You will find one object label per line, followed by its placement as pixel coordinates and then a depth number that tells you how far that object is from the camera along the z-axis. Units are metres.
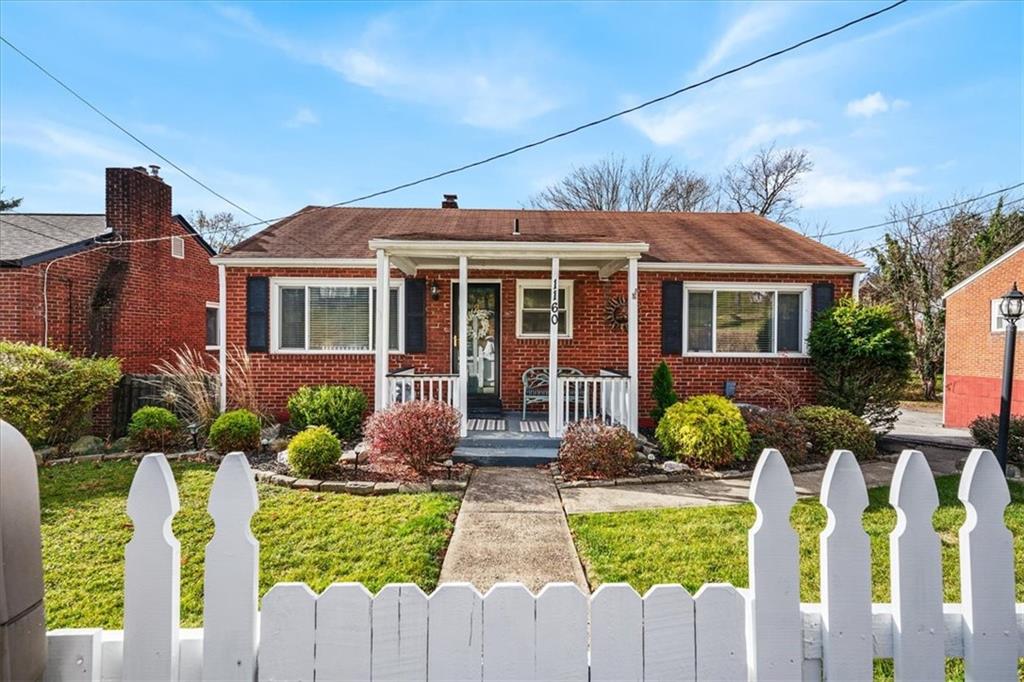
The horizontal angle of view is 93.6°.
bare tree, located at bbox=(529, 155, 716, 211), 25.44
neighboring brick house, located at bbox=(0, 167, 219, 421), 9.27
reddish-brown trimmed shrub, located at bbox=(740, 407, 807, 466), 6.59
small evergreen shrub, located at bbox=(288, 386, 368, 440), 7.75
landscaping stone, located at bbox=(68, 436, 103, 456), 7.24
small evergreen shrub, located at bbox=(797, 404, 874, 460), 7.10
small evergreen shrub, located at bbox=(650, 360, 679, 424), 8.27
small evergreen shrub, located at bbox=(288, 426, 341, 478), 5.76
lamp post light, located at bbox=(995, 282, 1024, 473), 5.84
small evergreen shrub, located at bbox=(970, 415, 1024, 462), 6.59
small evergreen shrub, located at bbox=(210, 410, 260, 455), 6.92
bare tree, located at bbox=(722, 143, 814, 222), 24.41
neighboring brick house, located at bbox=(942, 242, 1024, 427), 11.29
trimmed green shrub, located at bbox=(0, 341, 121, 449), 6.79
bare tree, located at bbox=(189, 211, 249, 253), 24.30
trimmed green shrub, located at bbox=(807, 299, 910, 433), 8.09
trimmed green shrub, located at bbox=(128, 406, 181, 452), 7.21
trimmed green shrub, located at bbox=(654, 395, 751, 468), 6.25
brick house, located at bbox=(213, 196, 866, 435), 9.02
